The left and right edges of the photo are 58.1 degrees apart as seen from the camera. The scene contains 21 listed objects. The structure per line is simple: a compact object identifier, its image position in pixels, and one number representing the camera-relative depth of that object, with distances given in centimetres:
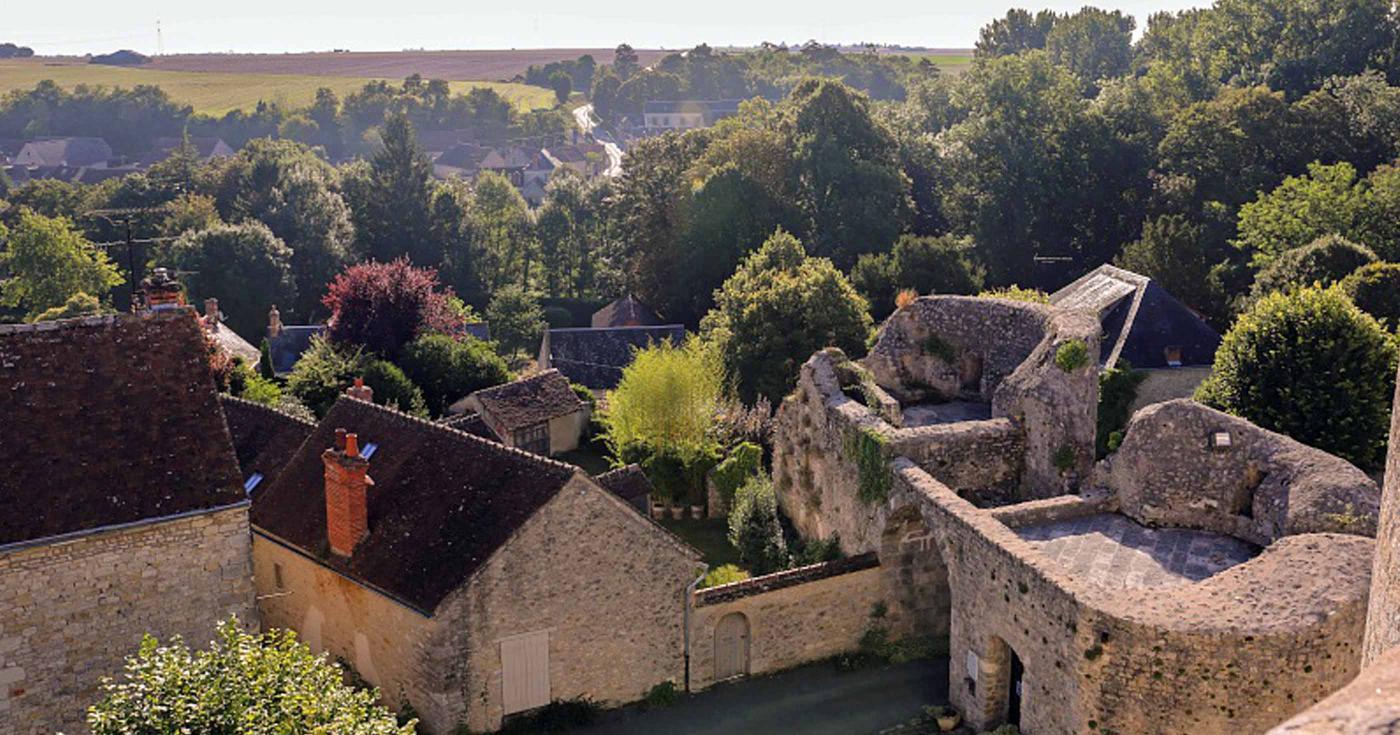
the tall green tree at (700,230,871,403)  3494
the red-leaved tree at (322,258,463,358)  3931
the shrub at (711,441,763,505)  2970
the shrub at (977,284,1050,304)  3528
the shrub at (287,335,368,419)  3541
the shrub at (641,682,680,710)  2050
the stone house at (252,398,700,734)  1866
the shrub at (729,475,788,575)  2605
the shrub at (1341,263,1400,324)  3275
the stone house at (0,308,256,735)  1686
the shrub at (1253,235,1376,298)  3544
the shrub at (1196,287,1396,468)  2503
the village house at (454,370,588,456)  3575
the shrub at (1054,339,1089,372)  2220
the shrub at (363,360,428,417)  3619
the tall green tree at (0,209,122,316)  5753
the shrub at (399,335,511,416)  3869
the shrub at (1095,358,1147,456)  3312
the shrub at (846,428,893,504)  2214
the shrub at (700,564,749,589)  2305
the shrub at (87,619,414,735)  1273
